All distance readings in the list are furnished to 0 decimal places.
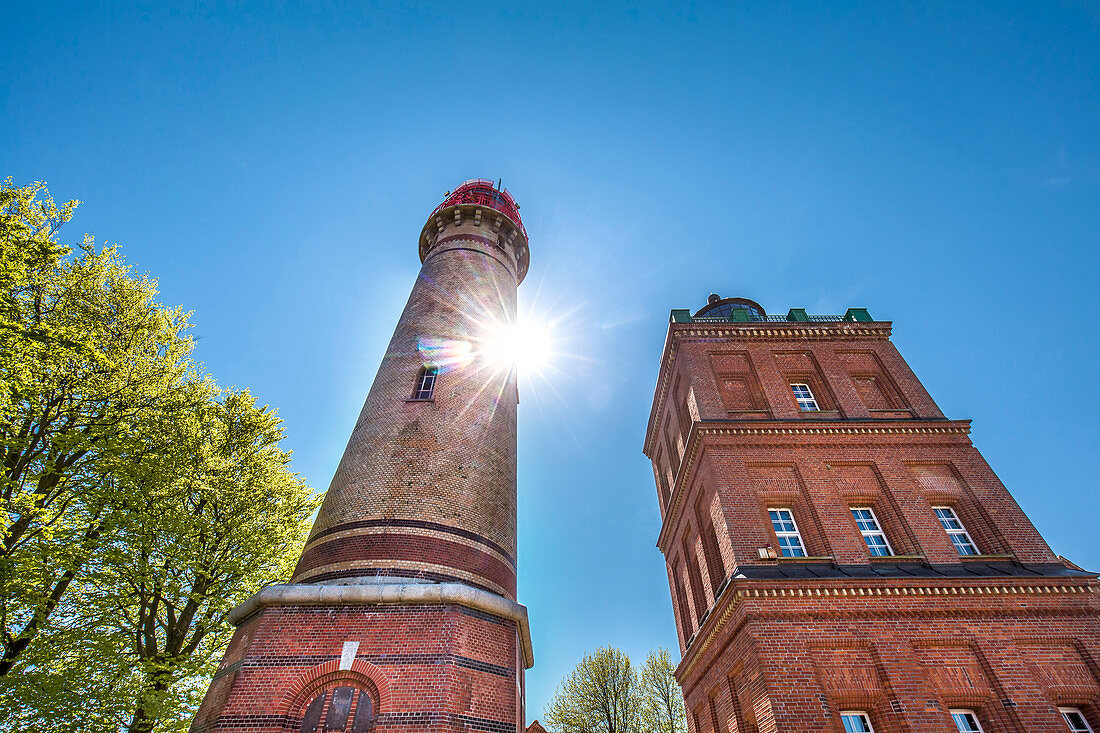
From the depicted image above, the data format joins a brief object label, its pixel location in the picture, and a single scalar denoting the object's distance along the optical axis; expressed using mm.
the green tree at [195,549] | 12125
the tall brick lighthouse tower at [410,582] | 9180
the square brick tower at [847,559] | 11109
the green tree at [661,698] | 27578
